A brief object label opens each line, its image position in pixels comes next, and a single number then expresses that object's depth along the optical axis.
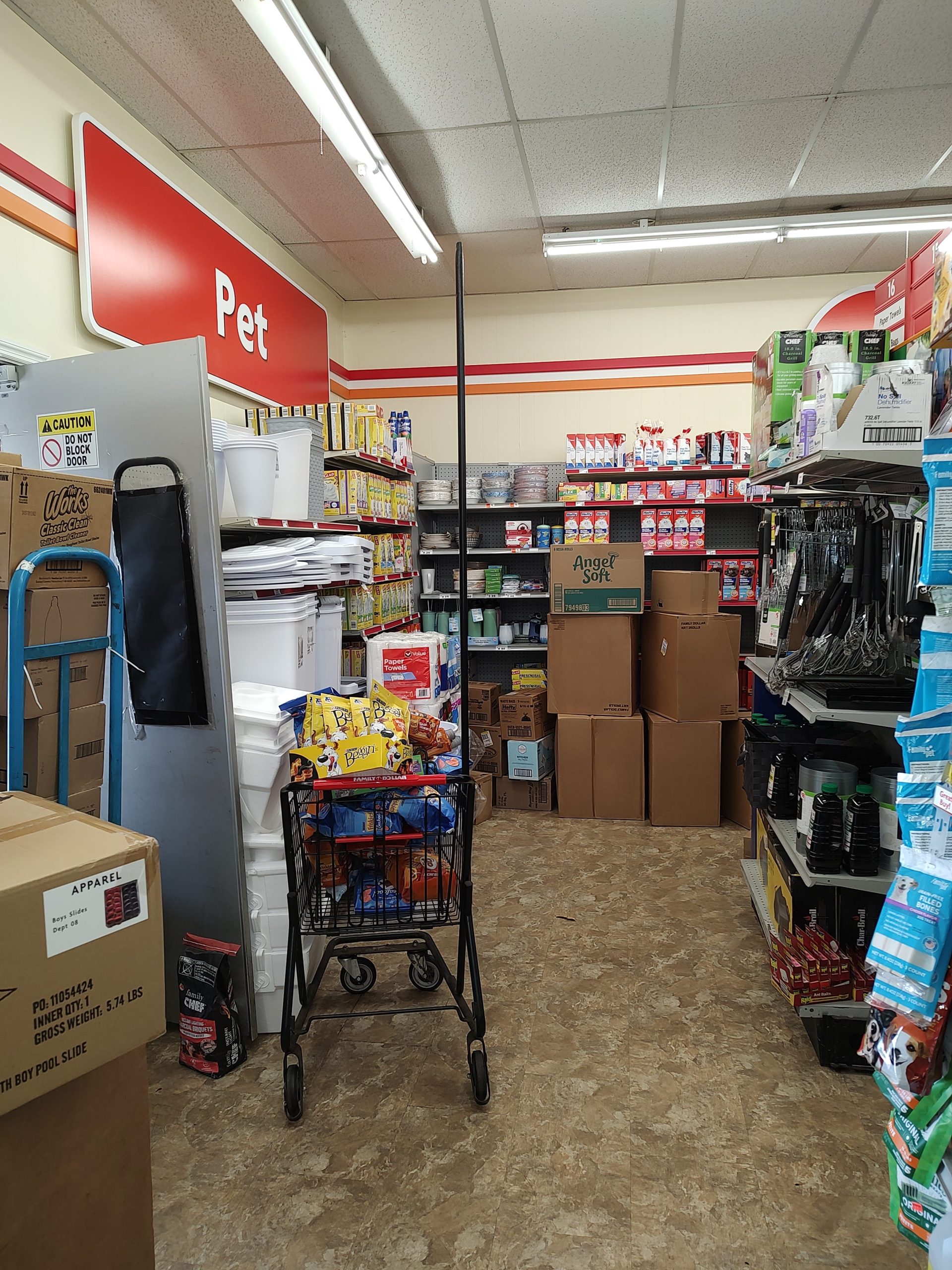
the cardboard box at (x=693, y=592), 4.26
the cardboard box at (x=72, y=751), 1.89
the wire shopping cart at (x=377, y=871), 2.05
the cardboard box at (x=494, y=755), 4.76
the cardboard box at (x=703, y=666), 4.26
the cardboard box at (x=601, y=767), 4.45
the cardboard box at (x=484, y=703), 4.95
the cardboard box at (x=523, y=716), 4.62
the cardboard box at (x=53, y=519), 1.82
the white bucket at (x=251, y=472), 2.68
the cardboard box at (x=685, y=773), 4.31
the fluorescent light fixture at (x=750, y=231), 4.41
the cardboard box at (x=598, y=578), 4.44
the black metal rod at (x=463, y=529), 2.04
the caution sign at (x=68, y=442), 2.32
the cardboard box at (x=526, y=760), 4.63
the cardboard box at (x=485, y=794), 4.50
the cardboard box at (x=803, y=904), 2.47
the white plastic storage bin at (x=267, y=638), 2.71
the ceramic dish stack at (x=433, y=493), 5.46
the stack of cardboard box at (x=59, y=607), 1.84
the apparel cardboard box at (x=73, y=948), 0.93
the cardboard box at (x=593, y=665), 4.46
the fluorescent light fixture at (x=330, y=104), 2.50
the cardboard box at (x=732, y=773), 4.38
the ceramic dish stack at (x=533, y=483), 5.44
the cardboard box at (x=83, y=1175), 0.97
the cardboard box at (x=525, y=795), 4.69
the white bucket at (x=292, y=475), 2.95
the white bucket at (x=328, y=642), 3.12
